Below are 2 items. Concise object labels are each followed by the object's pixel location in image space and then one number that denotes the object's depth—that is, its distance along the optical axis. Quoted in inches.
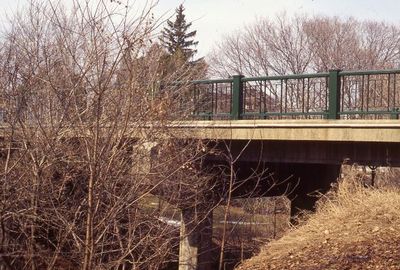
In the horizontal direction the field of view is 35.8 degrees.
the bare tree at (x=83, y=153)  264.2
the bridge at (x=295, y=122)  439.5
